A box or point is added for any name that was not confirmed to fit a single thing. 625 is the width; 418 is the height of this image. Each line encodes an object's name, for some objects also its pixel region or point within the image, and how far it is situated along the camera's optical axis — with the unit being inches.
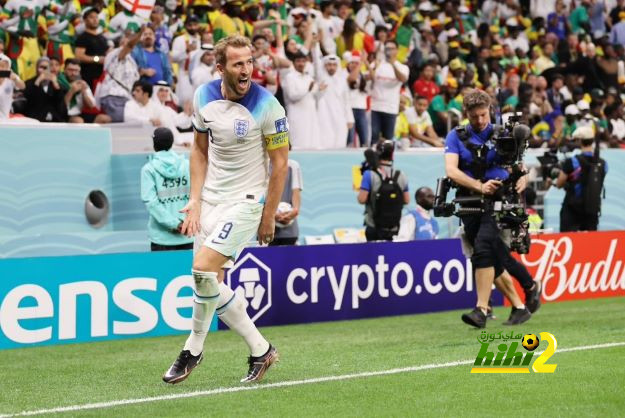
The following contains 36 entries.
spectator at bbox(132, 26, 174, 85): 724.0
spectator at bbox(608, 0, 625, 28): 1182.3
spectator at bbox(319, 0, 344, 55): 848.9
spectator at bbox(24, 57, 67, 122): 687.1
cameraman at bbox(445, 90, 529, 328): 471.8
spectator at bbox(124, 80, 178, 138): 703.1
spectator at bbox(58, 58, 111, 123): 693.3
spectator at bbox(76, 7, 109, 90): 716.7
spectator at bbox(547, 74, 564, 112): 1026.7
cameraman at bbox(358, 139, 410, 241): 631.2
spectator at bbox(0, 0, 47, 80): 697.0
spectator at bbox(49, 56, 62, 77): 690.2
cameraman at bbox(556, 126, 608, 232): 691.4
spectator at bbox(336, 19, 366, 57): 868.0
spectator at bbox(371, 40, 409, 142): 824.3
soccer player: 322.3
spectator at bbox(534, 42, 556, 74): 1078.4
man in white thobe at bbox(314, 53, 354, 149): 791.1
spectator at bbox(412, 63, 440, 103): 905.5
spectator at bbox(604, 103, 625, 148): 1008.9
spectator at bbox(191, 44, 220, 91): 734.5
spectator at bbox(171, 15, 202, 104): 747.4
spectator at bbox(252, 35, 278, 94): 744.3
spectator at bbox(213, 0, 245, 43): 789.2
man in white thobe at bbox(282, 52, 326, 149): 759.1
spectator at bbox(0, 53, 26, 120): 639.1
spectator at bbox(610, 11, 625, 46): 1159.2
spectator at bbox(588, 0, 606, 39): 1167.6
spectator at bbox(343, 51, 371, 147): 813.2
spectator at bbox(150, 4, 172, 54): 754.8
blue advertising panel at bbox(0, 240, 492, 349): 468.1
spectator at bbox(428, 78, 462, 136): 906.1
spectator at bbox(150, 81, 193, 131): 719.7
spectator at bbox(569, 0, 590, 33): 1160.8
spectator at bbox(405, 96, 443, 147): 870.4
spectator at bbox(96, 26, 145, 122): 705.6
